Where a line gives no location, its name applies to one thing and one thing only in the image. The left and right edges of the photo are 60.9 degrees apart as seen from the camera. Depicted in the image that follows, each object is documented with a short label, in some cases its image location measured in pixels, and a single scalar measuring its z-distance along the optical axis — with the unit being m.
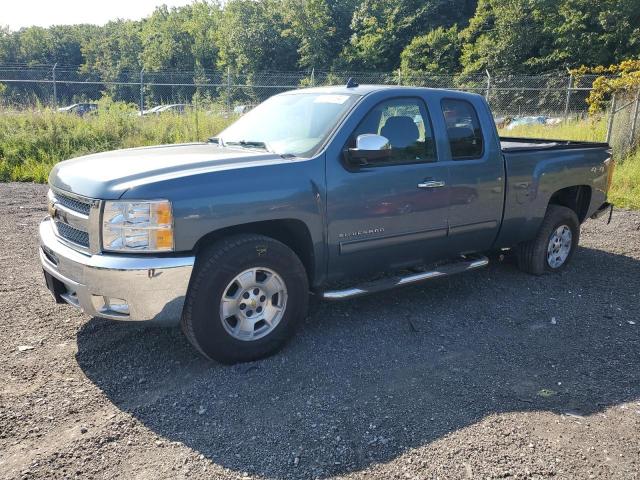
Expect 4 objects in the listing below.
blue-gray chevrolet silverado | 3.37
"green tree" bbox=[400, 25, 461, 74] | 43.97
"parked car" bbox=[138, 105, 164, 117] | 14.49
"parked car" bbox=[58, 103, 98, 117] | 13.86
